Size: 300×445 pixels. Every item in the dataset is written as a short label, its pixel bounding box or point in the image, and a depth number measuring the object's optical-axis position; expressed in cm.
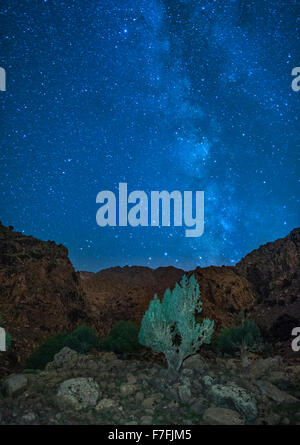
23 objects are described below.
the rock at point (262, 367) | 1225
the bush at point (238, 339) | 1712
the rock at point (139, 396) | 933
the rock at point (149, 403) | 901
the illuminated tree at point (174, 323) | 1122
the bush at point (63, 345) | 1549
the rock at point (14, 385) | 943
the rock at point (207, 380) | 1020
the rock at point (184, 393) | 938
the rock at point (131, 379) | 1024
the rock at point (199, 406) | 885
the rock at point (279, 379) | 1130
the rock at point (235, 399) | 899
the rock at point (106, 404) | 891
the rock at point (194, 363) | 1158
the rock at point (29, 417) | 819
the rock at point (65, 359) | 1181
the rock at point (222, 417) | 833
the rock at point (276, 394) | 1011
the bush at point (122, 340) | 1514
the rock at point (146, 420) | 828
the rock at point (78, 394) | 887
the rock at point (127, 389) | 963
